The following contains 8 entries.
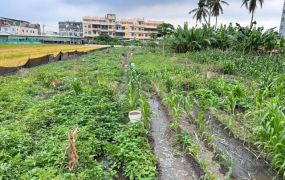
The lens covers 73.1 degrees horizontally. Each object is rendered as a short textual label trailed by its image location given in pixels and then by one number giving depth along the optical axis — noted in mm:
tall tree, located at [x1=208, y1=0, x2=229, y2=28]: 29218
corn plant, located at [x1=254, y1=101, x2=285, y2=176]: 2432
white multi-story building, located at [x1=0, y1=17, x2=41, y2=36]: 52292
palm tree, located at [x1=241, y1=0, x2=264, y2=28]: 23764
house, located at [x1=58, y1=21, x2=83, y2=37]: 63316
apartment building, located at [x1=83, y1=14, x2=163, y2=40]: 58436
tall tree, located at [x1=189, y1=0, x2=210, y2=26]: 31222
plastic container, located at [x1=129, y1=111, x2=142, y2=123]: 3656
